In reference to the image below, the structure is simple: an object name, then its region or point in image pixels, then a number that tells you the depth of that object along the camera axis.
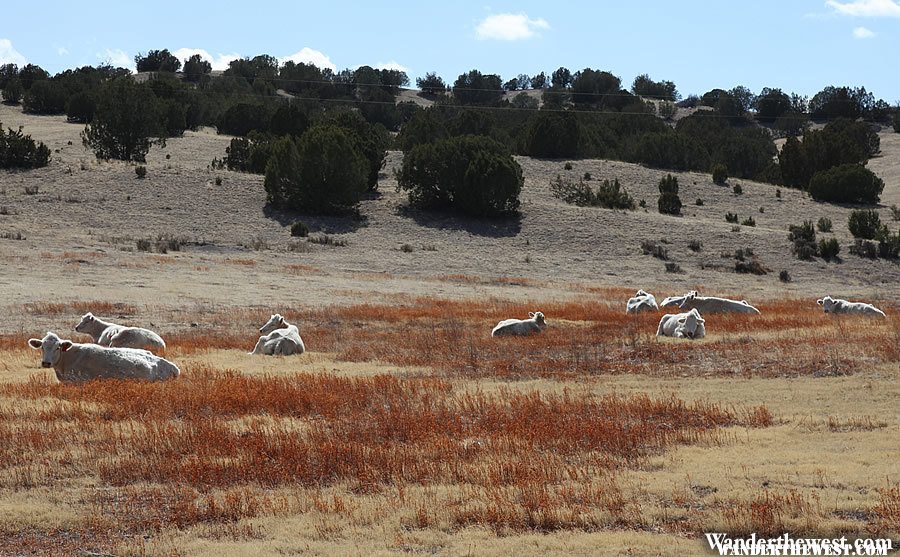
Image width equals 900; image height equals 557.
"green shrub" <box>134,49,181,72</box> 181.75
